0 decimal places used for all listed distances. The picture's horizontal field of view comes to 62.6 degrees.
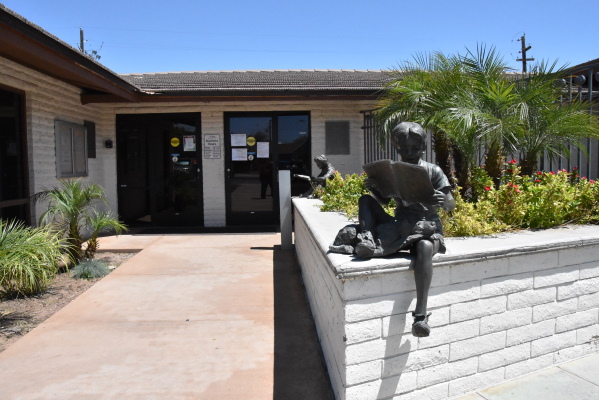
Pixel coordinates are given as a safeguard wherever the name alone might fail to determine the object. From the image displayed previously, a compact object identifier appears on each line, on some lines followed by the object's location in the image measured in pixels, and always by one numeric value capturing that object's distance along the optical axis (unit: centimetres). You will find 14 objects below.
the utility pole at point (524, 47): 2852
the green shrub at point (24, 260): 429
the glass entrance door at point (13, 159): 663
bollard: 759
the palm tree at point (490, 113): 538
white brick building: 942
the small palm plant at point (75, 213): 632
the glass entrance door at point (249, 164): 1034
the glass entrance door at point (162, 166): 1036
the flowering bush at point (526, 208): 406
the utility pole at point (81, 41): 3244
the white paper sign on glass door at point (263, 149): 1033
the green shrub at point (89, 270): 612
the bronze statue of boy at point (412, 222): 272
